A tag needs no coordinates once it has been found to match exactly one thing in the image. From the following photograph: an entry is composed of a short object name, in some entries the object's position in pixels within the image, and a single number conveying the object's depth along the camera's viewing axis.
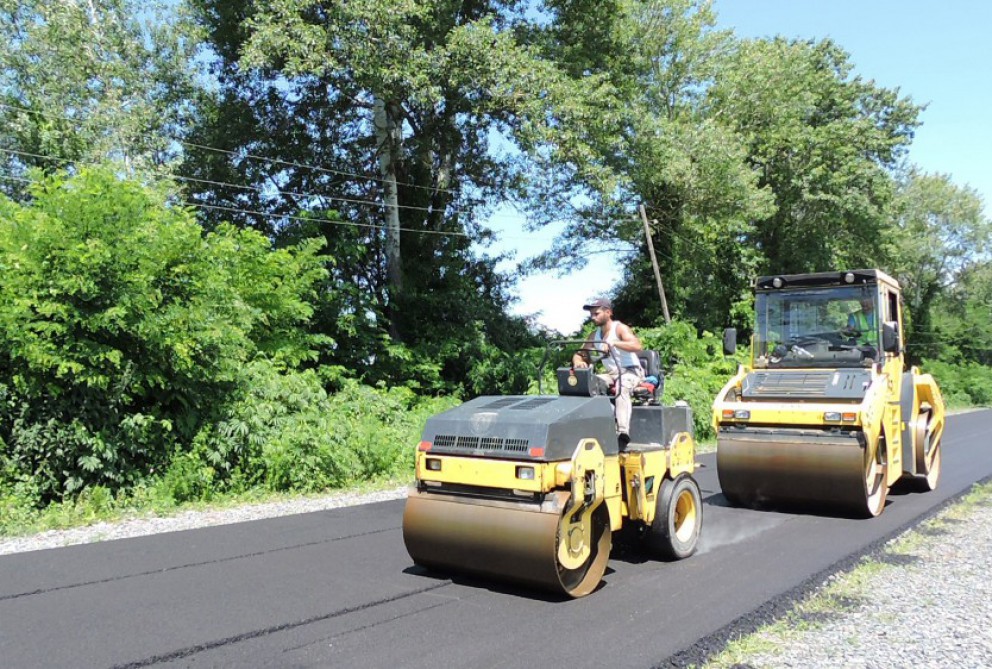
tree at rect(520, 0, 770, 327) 18.55
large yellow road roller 7.78
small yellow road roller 4.87
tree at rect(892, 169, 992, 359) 42.41
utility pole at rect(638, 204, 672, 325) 23.78
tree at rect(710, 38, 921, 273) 26.45
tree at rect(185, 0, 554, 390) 14.71
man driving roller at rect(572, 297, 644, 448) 6.04
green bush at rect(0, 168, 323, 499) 8.00
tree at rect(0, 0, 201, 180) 17.75
